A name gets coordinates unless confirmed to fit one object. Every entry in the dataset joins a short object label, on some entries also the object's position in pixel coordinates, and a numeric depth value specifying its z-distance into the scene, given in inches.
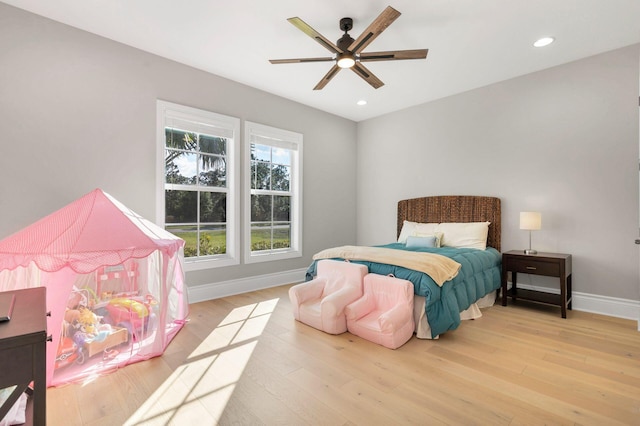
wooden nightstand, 121.3
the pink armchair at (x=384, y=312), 95.9
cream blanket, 103.7
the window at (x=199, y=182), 137.9
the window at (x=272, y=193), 164.2
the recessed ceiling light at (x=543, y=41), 116.8
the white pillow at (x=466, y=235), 151.3
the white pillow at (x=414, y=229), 167.3
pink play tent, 75.9
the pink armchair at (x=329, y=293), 106.4
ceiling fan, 85.7
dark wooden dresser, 33.6
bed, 101.0
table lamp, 132.2
